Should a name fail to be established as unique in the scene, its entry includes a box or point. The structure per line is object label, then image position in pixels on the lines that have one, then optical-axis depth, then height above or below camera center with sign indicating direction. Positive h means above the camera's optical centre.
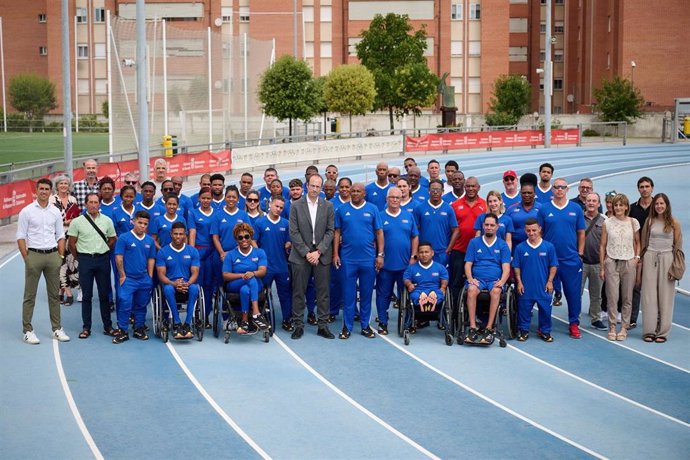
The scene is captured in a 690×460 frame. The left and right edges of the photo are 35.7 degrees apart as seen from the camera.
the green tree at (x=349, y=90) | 55.38 +2.33
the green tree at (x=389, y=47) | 66.50 +5.46
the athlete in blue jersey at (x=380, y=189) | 15.41 -0.79
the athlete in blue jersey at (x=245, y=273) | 12.59 -1.62
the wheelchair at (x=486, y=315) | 12.62 -2.18
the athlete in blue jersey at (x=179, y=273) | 12.54 -1.62
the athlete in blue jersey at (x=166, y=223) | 13.34 -1.09
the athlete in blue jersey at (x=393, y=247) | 13.27 -1.39
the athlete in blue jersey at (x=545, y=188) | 14.75 -0.75
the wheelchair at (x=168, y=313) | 12.70 -2.12
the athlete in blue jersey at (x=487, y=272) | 12.55 -1.62
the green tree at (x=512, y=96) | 73.88 +2.64
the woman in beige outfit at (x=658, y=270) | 12.93 -1.65
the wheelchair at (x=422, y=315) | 12.78 -2.17
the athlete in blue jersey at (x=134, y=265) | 12.70 -1.53
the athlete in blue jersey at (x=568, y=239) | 13.26 -1.30
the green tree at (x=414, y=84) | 63.88 +3.00
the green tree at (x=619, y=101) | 64.25 +1.96
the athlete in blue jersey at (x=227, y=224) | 13.50 -1.11
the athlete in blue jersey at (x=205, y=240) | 13.64 -1.33
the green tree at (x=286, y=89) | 45.38 +1.98
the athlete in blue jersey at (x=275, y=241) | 13.40 -1.32
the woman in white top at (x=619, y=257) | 13.13 -1.52
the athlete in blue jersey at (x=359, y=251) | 13.12 -1.43
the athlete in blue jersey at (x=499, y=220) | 13.00 -1.05
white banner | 38.25 -0.60
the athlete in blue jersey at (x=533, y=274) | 12.77 -1.67
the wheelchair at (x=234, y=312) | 12.71 -2.12
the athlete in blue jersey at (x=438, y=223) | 13.64 -1.13
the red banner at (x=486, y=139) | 48.16 -0.25
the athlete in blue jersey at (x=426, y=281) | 12.71 -1.74
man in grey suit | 13.05 -1.39
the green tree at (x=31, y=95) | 85.31 +3.34
